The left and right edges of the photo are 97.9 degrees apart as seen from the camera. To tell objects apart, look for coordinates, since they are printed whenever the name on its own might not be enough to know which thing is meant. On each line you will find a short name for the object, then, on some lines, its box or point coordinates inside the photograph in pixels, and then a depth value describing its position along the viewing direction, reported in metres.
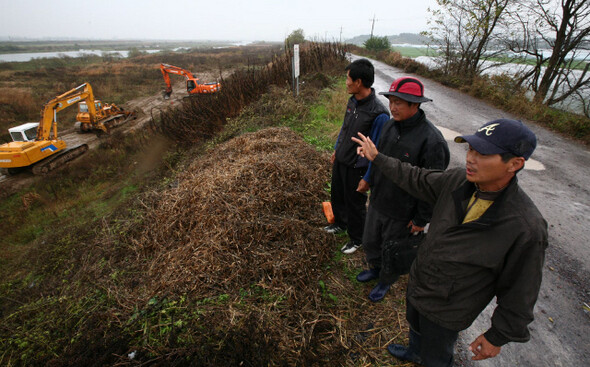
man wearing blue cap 1.17
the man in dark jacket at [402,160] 1.93
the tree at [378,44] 29.83
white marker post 6.64
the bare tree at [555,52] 8.55
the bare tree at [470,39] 10.95
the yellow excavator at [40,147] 8.84
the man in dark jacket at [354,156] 2.51
